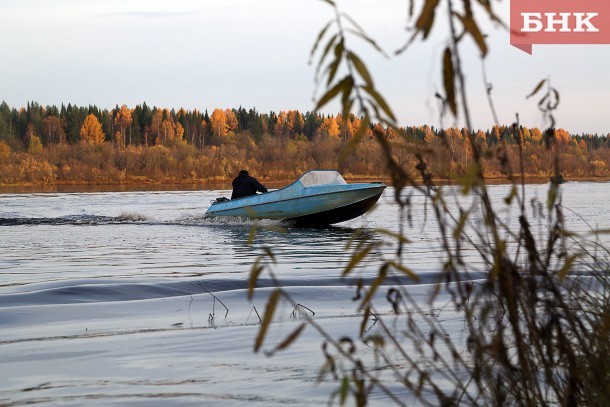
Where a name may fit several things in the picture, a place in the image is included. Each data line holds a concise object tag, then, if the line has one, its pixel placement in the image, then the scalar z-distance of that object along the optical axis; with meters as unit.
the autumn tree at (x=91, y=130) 136.88
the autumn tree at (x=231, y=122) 159.12
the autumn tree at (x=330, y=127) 159.23
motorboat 25.73
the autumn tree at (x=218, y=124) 154.25
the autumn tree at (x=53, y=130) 137.38
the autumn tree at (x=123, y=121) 147.88
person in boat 26.80
